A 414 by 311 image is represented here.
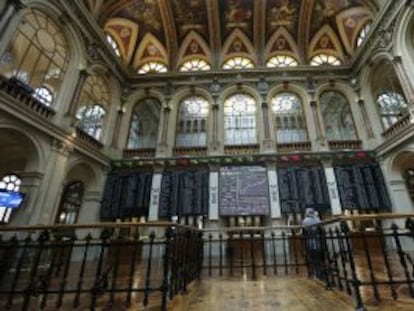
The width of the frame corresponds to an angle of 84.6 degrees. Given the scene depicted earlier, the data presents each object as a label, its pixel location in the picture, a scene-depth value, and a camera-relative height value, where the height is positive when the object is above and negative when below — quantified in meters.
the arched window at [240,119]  12.39 +6.26
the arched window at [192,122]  12.62 +6.15
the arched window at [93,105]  10.85 +6.11
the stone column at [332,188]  10.25 +2.25
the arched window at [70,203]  10.90 +1.40
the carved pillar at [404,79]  8.73 +6.08
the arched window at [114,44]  12.91 +10.42
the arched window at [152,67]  14.64 +10.23
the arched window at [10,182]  10.26 +2.16
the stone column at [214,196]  10.55 +1.83
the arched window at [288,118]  12.28 +6.31
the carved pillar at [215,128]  11.88 +5.56
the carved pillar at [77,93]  9.26 +5.58
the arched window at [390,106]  11.10 +6.35
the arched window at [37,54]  7.82 +6.29
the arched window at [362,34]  12.01 +10.61
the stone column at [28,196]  7.14 +1.12
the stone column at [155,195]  10.74 +1.84
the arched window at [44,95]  8.33 +4.97
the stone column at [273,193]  10.36 +1.99
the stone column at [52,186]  7.62 +1.58
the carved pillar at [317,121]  11.56 +5.87
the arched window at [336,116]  12.23 +6.45
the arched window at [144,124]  13.03 +6.15
